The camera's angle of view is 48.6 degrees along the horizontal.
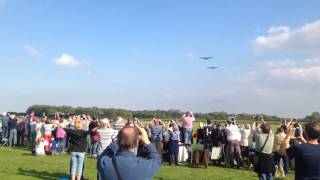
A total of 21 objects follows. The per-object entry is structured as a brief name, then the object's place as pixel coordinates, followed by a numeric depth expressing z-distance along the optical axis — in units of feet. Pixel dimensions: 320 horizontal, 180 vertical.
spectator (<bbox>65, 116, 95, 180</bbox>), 30.92
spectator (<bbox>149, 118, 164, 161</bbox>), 48.32
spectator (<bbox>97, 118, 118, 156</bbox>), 32.28
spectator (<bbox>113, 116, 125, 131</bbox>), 44.94
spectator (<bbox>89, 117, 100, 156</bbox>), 39.50
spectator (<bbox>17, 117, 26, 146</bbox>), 68.06
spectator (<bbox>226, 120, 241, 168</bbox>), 46.65
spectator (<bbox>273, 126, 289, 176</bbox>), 38.53
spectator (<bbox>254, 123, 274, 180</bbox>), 28.22
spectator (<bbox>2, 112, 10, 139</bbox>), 68.83
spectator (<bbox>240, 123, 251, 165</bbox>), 47.49
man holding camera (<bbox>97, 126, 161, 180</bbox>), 10.91
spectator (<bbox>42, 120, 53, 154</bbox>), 56.44
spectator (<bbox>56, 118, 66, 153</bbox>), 57.35
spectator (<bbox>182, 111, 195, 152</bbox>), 52.80
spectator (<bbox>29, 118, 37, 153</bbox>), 62.09
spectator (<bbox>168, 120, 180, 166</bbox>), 47.81
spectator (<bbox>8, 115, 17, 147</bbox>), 67.49
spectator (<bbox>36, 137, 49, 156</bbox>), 55.24
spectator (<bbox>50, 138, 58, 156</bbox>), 56.81
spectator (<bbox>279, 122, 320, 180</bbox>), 15.68
